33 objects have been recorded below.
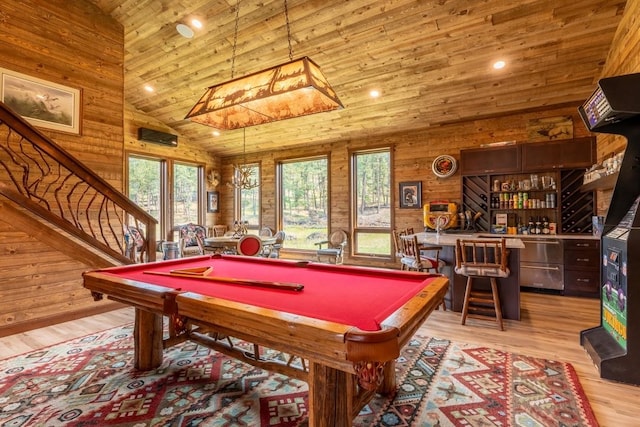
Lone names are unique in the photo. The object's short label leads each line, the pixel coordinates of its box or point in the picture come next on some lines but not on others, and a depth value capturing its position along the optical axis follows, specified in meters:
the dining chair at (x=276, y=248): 5.83
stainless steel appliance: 4.62
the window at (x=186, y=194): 7.62
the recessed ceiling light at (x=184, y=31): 4.31
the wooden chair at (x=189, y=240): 6.31
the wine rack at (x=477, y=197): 5.50
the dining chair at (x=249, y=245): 4.39
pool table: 1.16
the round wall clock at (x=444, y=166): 5.76
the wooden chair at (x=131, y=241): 5.23
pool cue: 1.78
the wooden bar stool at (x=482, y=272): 3.32
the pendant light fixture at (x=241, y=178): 5.99
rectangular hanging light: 2.35
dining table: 5.04
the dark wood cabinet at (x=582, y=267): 4.42
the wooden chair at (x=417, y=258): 3.72
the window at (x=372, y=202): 6.67
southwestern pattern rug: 1.90
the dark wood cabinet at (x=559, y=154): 4.71
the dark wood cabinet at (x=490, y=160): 5.15
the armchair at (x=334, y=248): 6.24
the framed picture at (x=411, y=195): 6.18
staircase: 2.91
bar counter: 3.55
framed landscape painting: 3.63
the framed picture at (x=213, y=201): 8.41
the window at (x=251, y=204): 8.30
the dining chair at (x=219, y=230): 8.11
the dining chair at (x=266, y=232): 7.71
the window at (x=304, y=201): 7.46
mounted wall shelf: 3.60
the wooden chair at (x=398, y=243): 4.35
